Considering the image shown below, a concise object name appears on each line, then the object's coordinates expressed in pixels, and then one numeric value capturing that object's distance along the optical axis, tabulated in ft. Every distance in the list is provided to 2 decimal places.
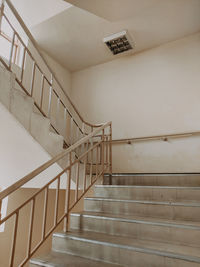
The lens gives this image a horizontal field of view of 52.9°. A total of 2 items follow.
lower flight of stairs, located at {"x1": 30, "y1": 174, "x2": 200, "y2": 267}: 5.12
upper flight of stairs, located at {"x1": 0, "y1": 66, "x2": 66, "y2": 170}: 6.55
